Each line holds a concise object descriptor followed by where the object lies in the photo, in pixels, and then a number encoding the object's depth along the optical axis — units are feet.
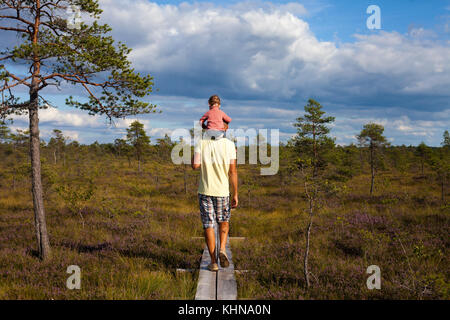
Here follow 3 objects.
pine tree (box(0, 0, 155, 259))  18.86
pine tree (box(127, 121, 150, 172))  124.57
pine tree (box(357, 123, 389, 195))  72.49
